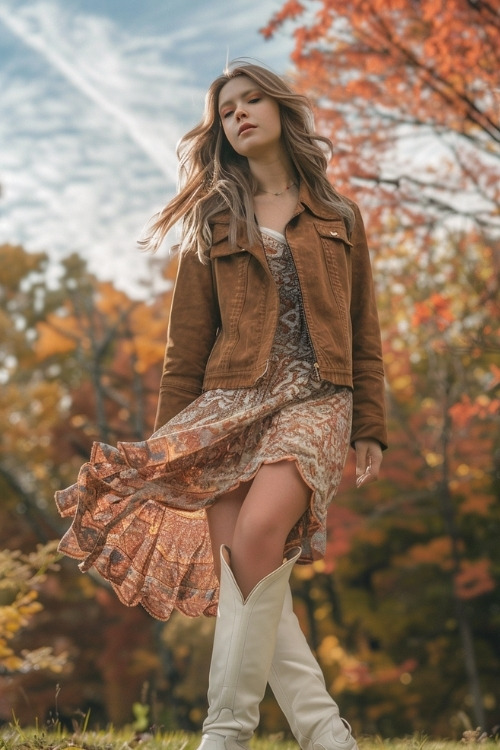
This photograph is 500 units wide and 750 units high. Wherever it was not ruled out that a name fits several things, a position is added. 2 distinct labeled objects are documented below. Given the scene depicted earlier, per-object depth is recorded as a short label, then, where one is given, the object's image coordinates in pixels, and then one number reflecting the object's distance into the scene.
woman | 2.51
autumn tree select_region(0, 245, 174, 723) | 15.60
